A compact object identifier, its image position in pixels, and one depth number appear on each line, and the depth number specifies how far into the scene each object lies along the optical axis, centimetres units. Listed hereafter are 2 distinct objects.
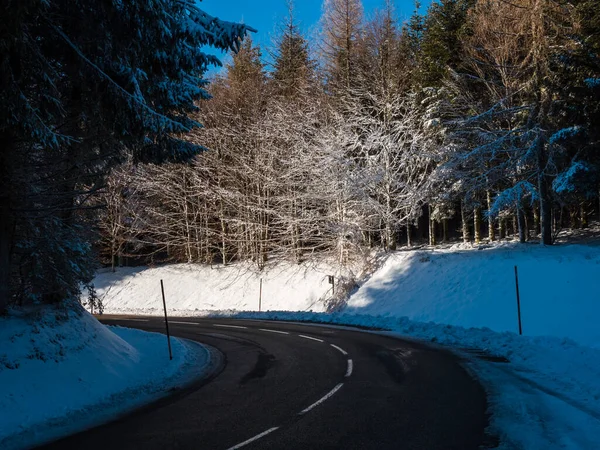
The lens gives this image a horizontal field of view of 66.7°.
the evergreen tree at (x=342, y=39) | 2806
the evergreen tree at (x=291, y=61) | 3219
